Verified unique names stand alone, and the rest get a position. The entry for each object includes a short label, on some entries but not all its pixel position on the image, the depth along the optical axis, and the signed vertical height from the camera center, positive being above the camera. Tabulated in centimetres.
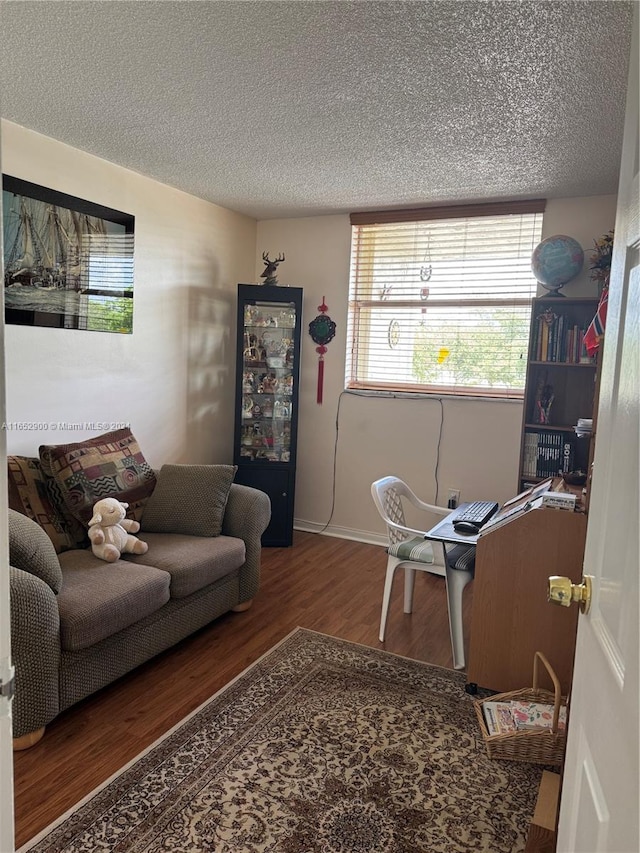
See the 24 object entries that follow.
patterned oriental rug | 183 -139
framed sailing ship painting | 316 +49
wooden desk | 250 -94
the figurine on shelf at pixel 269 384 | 463 -18
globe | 377 +69
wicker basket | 216 -132
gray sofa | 218 -101
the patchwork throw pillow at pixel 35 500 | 294 -72
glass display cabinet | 458 -27
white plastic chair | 283 -90
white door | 76 -33
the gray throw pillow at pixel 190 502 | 328 -78
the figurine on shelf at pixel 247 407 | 463 -36
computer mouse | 291 -75
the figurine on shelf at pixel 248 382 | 462 -18
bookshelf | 381 -10
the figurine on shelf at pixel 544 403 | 392 -19
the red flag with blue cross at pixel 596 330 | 266 +20
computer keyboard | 313 -76
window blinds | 423 +49
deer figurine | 464 +65
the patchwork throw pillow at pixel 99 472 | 307 -62
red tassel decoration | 482 +25
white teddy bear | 291 -85
